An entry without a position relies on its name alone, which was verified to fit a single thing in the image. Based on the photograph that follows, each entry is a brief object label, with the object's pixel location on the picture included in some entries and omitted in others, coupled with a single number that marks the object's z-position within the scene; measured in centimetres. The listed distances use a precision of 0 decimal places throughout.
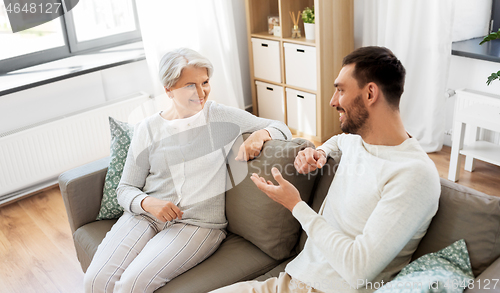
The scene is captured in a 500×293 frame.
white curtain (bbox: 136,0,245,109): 331
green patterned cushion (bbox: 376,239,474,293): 108
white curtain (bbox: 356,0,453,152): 298
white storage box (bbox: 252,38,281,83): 360
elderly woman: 163
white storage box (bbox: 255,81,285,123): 373
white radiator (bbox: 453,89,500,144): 276
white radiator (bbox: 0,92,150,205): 289
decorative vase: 330
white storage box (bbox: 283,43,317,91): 335
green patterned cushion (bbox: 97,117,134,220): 196
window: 313
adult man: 114
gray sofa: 126
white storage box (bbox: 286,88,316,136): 348
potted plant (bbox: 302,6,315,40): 330
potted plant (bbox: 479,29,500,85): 210
